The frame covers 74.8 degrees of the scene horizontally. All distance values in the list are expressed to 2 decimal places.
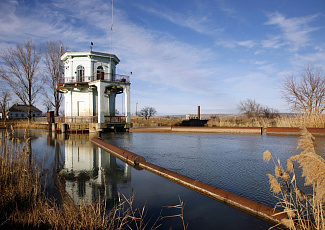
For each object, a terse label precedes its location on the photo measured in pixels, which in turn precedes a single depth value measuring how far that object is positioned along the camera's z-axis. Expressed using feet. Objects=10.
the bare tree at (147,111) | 220.23
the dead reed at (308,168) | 7.82
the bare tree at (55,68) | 128.47
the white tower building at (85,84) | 89.92
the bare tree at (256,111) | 107.08
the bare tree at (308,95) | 71.26
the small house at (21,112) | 245.76
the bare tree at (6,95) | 138.83
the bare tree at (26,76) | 120.57
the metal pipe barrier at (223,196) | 12.61
